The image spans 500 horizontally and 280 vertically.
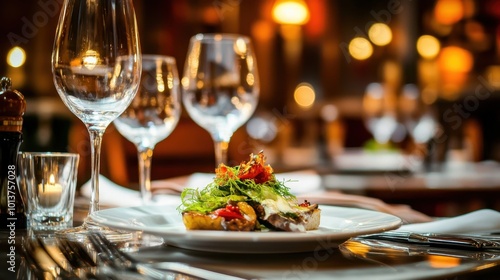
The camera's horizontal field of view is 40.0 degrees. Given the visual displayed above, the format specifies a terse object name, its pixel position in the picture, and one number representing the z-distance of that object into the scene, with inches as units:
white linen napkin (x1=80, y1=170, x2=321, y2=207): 45.9
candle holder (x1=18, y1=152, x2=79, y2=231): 32.5
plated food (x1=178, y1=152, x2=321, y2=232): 27.1
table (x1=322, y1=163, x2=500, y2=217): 96.1
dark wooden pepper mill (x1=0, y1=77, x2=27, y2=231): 34.1
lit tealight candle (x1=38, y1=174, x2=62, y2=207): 32.6
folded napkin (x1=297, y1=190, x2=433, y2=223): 40.1
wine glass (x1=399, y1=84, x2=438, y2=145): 178.1
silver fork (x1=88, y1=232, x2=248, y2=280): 21.0
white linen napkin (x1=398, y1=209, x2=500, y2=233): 33.1
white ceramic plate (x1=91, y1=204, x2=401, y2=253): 23.8
